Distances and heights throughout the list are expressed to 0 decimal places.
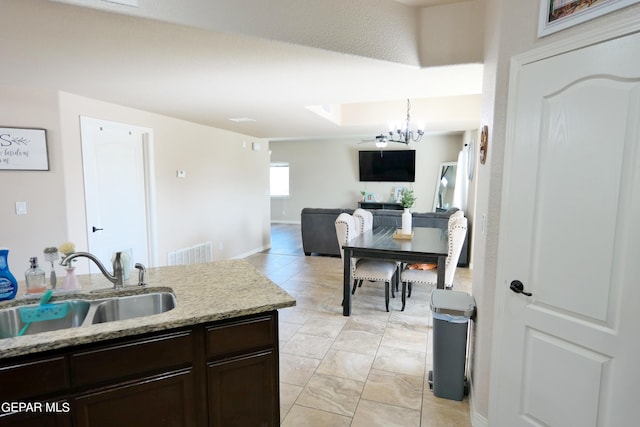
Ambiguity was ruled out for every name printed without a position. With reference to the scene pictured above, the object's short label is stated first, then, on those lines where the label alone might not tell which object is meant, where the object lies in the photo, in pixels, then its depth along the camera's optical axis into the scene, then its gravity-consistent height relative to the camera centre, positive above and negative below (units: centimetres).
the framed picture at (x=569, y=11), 133 +74
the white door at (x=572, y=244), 132 -26
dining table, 332 -65
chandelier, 503 +89
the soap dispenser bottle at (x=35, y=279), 171 -49
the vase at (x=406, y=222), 423 -47
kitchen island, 123 -74
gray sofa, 576 -67
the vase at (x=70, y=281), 174 -51
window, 1031 +12
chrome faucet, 178 -49
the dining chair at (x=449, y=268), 333 -87
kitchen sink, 156 -65
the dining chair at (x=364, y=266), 368 -91
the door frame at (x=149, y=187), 412 -5
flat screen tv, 876 +50
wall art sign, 290 +29
